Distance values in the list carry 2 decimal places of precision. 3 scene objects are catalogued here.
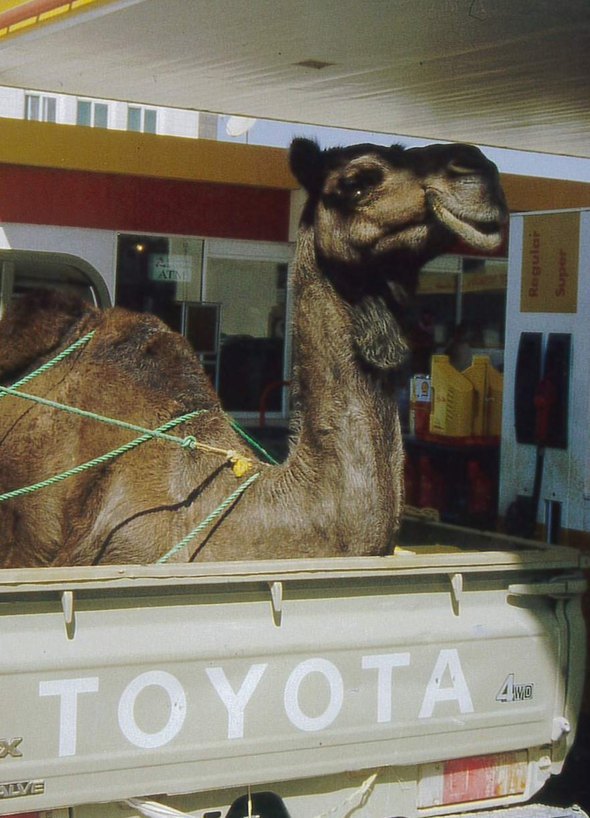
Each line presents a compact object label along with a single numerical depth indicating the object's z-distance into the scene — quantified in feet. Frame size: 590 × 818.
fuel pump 22.11
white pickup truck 11.48
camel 14.92
